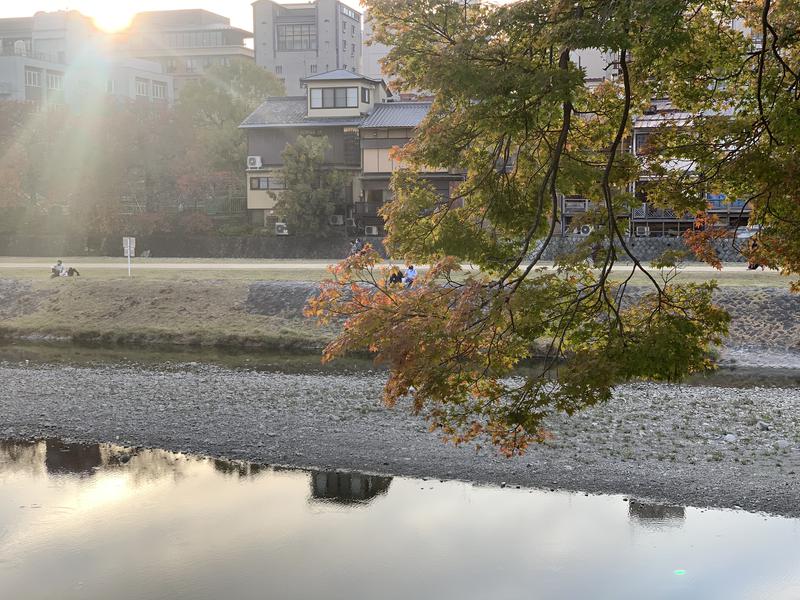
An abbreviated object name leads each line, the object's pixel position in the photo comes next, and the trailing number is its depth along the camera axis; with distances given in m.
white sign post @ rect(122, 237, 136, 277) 36.03
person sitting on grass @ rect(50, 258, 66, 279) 34.84
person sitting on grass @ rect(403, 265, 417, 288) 27.29
